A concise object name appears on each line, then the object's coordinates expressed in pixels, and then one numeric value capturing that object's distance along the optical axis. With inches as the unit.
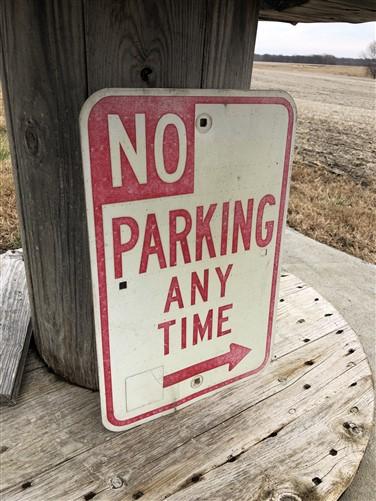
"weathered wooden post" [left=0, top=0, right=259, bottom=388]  37.2
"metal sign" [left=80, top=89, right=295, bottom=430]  35.3
